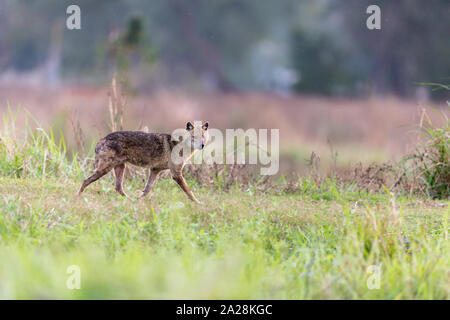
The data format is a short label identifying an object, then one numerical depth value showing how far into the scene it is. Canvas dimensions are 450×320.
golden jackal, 15.04
